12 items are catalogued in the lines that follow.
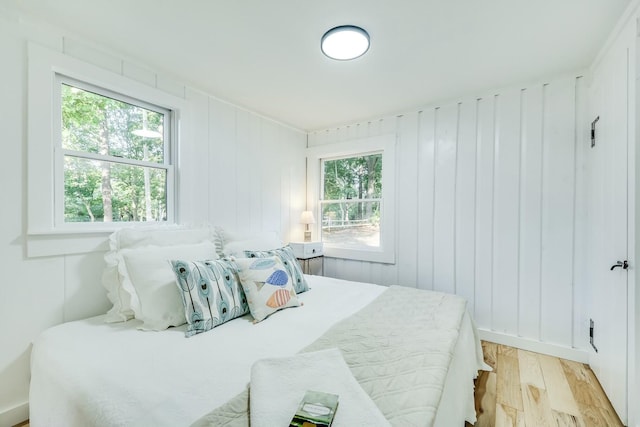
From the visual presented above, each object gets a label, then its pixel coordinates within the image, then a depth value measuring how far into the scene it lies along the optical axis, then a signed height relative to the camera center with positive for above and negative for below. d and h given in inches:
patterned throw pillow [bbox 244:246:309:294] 86.7 -16.7
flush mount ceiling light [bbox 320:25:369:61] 68.6 +43.8
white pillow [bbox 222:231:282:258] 92.3 -11.0
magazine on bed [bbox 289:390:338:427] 31.2 -23.2
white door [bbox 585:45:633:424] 64.7 -3.8
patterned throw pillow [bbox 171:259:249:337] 62.2 -19.4
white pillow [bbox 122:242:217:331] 62.9 -17.9
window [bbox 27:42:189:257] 67.3 +16.5
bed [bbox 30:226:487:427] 37.2 -26.0
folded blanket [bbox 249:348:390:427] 32.2 -23.3
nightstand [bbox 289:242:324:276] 130.3 -19.9
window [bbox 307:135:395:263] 126.4 +7.9
